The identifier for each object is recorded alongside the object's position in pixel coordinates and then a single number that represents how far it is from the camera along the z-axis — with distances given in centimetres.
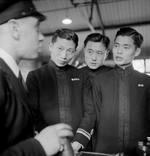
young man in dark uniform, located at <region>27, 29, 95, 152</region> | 208
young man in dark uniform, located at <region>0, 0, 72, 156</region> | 82
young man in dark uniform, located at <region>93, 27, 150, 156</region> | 196
